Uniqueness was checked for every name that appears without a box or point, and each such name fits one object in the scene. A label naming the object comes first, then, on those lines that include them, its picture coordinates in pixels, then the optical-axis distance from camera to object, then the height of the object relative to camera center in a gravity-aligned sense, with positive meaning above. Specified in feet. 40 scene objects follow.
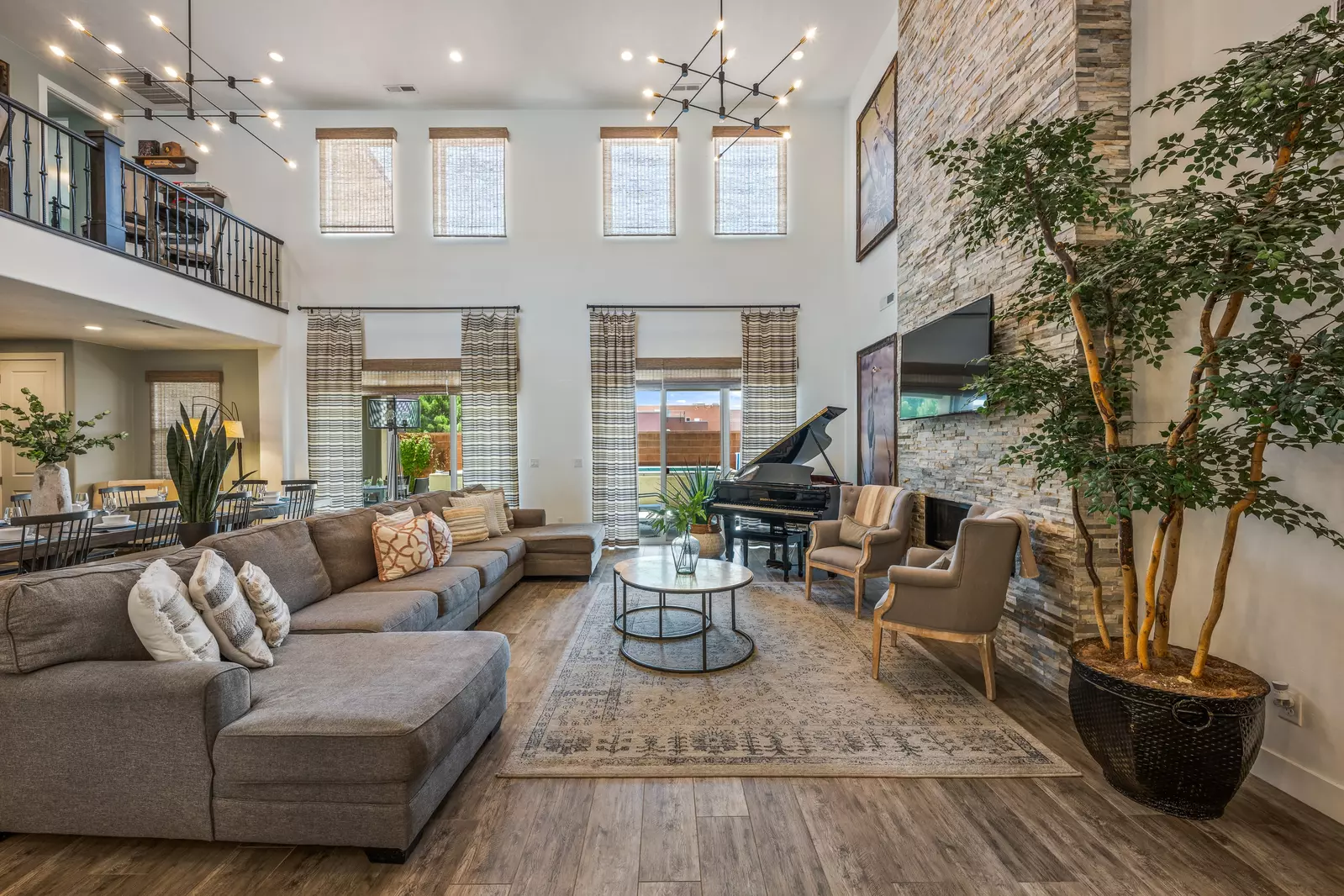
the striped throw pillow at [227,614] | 6.81 -2.27
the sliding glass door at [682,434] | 22.74 +0.32
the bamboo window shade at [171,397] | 22.26 +1.78
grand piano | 16.83 -1.72
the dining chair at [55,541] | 10.54 -2.07
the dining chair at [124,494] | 16.73 -1.78
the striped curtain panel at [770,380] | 21.84 +2.50
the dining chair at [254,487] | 18.71 -1.73
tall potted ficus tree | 5.36 +0.99
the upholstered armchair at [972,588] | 9.20 -2.55
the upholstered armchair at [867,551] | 13.14 -2.89
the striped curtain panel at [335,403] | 22.08 +1.50
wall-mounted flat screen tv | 11.12 +1.91
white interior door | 19.48 +1.94
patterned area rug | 7.38 -4.44
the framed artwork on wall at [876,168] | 17.01 +9.37
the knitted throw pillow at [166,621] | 6.02 -2.08
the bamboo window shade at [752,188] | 22.13 +10.50
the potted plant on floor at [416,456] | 22.44 -0.69
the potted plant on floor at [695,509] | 18.37 -2.23
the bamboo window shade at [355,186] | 22.29 +10.57
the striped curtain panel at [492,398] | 22.08 +1.76
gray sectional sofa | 5.51 -3.14
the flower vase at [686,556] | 11.64 -2.52
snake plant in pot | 10.98 -0.69
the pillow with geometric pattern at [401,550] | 11.91 -2.48
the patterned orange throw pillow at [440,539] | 13.14 -2.45
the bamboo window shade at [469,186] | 22.25 +10.59
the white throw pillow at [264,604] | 7.80 -2.41
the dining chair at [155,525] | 12.48 -2.06
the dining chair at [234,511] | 13.56 -1.86
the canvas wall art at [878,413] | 17.37 +0.99
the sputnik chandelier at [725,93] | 15.55 +13.36
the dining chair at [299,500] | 17.85 -2.05
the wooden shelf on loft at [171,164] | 20.92 +10.88
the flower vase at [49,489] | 11.68 -1.10
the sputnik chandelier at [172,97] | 14.64 +13.46
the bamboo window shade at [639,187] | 22.21 +10.53
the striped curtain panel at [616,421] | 22.07 +0.81
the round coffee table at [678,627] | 10.50 -4.35
